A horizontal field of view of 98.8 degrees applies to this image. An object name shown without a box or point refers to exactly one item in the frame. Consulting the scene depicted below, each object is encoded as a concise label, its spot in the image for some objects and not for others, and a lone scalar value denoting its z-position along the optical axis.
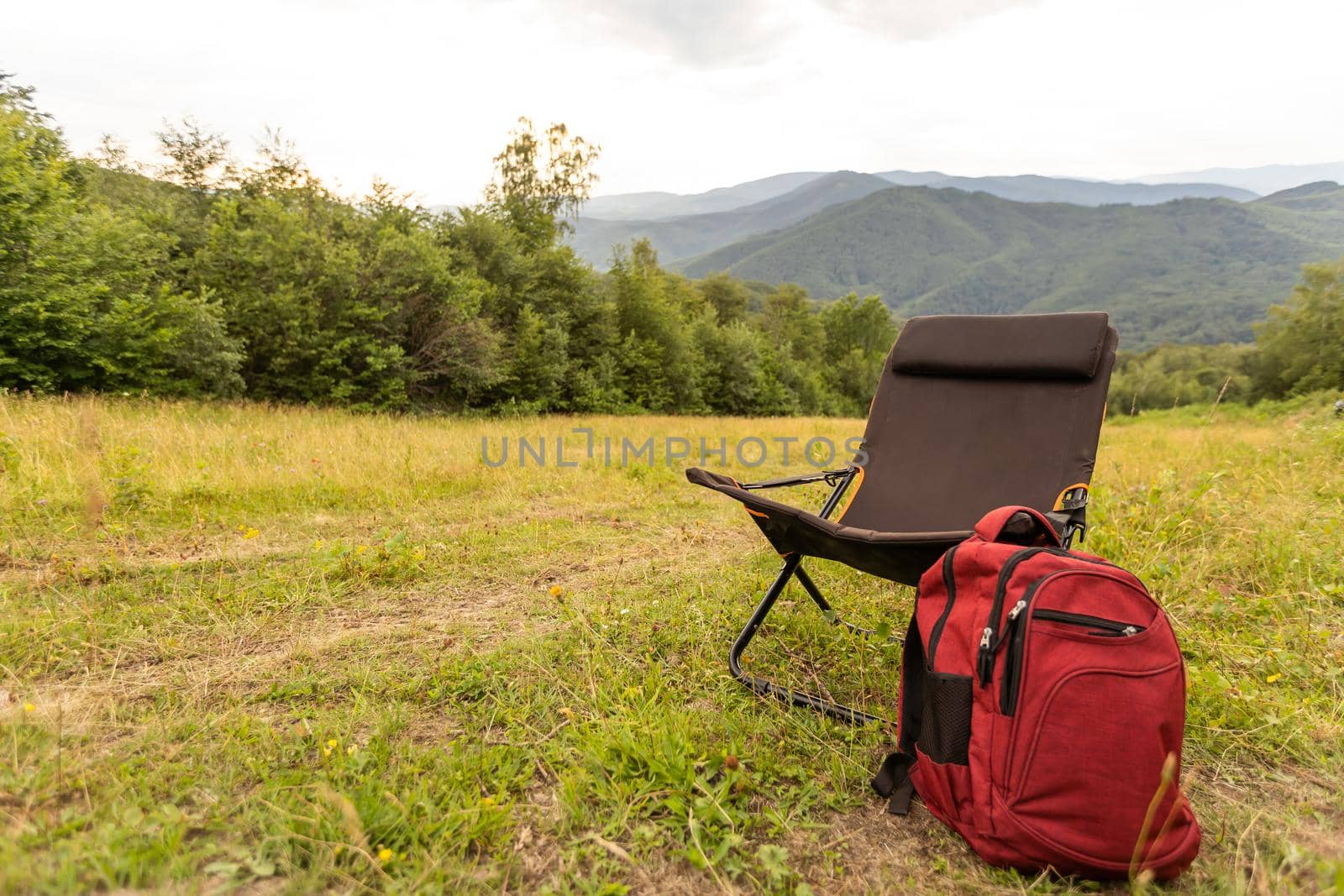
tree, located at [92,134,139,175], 12.44
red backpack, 1.19
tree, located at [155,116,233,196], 13.05
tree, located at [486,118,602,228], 18.72
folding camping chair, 2.11
